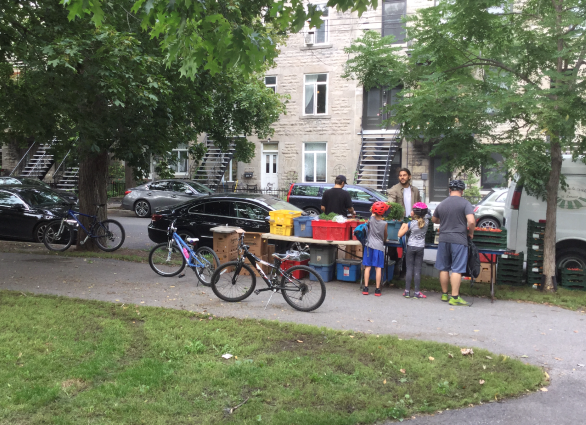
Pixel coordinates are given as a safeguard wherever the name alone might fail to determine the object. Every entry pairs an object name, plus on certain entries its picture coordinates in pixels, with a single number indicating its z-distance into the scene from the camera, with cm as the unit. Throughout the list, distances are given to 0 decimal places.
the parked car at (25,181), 1904
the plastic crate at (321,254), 967
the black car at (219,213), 1125
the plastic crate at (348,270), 967
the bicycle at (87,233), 1264
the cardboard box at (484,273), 940
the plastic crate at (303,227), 977
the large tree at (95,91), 954
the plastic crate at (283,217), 1001
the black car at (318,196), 1938
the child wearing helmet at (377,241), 870
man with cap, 1039
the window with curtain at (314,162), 2820
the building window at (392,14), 2617
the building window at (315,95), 2791
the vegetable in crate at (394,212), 904
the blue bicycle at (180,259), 916
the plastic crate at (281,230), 1004
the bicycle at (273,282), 765
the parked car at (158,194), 2150
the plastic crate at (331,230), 940
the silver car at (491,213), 1720
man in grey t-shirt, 823
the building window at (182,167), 3082
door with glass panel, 2905
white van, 928
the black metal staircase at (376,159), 2573
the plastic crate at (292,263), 966
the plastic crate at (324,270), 970
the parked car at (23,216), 1371
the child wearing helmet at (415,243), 849
